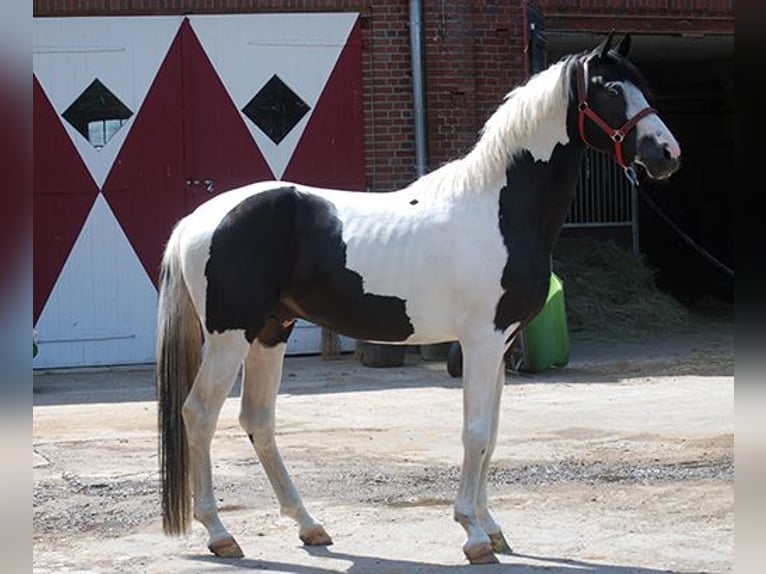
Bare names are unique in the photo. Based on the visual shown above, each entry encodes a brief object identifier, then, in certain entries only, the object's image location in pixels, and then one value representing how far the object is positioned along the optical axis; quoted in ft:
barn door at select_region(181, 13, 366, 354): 43.42
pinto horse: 18.29
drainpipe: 43.47
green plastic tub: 38.42
